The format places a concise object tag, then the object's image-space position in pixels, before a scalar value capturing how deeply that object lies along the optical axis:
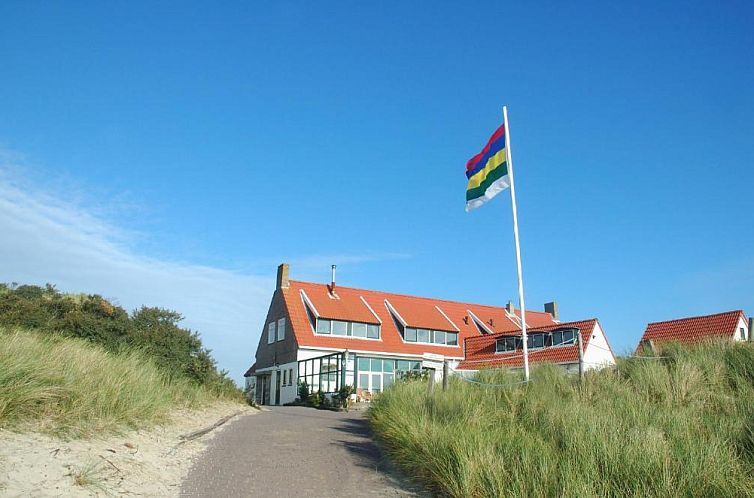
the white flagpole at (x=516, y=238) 13.27
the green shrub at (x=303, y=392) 31.76
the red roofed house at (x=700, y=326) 33.44
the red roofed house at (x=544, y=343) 31.19
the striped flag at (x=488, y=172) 15.19
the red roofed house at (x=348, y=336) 35.19
